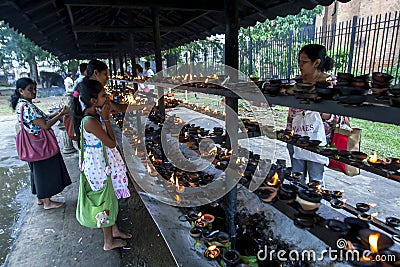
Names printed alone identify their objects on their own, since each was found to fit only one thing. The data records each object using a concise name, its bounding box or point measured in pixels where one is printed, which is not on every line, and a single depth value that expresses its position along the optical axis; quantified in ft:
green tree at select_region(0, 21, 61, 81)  72.28
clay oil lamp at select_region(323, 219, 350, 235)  5.35
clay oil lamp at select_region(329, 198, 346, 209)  7.54
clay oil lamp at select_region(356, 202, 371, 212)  7.34
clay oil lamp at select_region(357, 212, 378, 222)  6.81
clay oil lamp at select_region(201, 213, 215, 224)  7.53
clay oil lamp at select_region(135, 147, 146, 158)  12.34
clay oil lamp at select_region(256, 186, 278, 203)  6.43
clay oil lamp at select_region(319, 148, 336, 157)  6.88
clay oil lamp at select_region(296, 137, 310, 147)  7.57
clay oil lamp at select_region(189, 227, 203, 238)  6.76
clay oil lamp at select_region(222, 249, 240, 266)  5.77
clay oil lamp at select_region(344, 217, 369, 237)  5.52
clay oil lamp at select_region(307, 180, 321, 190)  8.12
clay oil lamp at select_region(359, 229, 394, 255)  4.83
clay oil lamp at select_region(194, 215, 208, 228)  7.17
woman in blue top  10.30
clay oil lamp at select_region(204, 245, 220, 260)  6.08
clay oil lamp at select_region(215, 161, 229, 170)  8.84
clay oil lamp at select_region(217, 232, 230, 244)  6.52
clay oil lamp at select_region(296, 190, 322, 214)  6.05
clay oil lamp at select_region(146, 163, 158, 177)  10.49
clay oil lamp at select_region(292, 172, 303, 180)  8.99
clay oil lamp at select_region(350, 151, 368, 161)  6.55
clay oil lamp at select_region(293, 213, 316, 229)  5.57
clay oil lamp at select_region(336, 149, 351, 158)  6.80
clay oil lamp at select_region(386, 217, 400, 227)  6.72
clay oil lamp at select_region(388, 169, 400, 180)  5.62
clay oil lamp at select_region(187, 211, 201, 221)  7.61
